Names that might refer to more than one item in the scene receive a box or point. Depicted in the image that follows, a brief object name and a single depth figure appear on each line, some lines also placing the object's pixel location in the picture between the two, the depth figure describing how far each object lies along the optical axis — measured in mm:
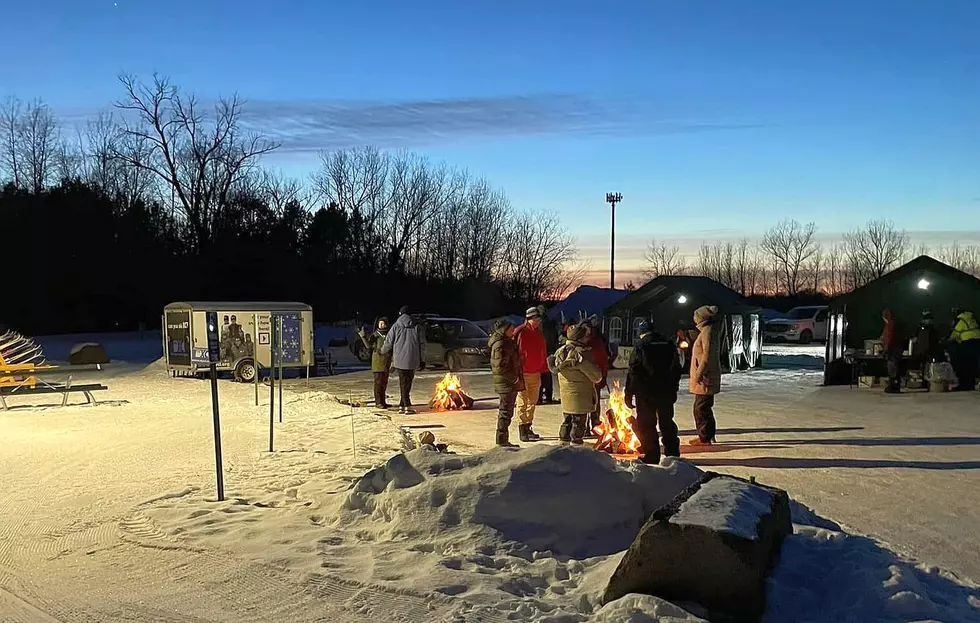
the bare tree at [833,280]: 71062
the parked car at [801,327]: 41094
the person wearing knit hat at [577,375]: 9945
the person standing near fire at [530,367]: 11258
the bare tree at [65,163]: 48594
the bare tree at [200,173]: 46844
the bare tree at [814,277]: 73125
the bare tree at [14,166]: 47906
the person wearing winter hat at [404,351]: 14906
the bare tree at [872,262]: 66875
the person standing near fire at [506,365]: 10812
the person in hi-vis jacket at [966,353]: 18156
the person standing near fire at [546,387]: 15942
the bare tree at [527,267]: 58438
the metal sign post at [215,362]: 7531
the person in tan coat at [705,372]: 10828
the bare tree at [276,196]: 50656
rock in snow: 4613
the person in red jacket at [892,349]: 18062
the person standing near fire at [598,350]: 10828
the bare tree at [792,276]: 73812
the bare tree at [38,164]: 48219
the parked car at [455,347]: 25109
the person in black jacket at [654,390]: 9359
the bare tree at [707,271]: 75812
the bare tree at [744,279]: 75062
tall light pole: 51562
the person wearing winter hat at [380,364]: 15164
